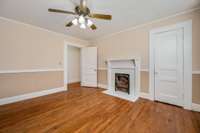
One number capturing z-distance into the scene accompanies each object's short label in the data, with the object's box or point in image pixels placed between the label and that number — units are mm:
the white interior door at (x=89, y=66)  4762
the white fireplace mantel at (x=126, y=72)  3242
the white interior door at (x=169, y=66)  2551
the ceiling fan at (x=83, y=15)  1826
